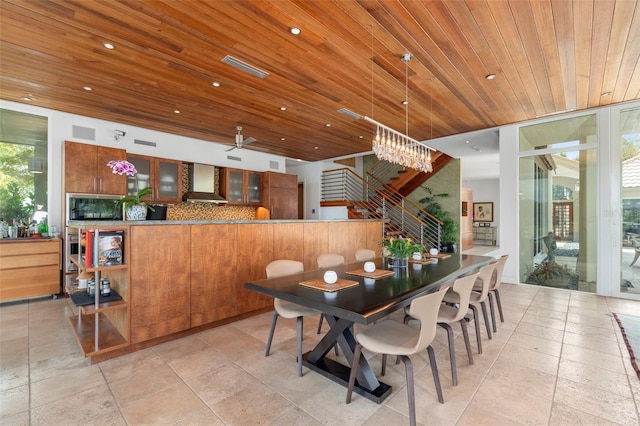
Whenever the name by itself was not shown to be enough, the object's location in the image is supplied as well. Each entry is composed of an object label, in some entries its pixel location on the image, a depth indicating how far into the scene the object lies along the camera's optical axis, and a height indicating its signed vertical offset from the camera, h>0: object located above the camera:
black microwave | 4.54 +0.13
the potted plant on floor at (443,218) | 7.95 -0.12
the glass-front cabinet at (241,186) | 6.81 +0.70
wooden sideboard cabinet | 4.15 -0.79
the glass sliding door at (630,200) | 4.51 +0.21
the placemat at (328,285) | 2.16 -0.56
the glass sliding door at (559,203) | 4.87 +0.20
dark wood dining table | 1.79 -0.57
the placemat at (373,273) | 2.61 -0.56
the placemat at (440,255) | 3.82 -0.56
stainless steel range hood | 6.14 +0.64
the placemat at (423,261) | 3.37 -0.56
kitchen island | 2.71 -0.61
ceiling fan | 4.97 +1.26
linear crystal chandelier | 3.18 +0.76
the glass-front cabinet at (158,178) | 5.48 +0.72
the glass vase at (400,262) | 2.96 -0.49
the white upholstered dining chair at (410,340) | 1.75 -0.86
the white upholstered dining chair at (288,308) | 2.39 -0.84
